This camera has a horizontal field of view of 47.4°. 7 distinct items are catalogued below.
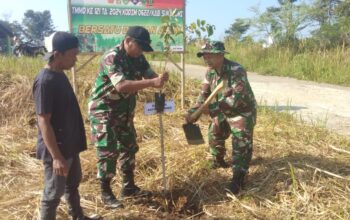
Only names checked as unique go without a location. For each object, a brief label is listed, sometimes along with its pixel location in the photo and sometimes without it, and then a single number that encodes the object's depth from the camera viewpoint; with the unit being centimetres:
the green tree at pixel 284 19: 1719
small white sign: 378
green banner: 629
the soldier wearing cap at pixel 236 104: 392
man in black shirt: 276
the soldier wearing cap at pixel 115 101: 348
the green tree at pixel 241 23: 1854
